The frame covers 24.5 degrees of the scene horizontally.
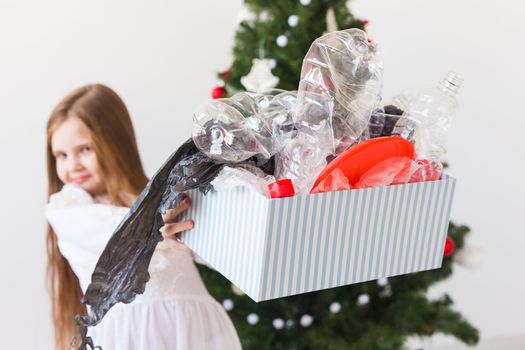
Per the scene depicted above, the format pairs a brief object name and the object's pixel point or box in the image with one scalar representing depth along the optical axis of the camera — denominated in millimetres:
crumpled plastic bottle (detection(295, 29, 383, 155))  2060
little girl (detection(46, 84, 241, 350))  2501
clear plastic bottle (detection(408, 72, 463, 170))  2177
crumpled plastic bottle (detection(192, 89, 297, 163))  2031
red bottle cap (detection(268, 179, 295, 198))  1937
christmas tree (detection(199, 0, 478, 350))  2966
